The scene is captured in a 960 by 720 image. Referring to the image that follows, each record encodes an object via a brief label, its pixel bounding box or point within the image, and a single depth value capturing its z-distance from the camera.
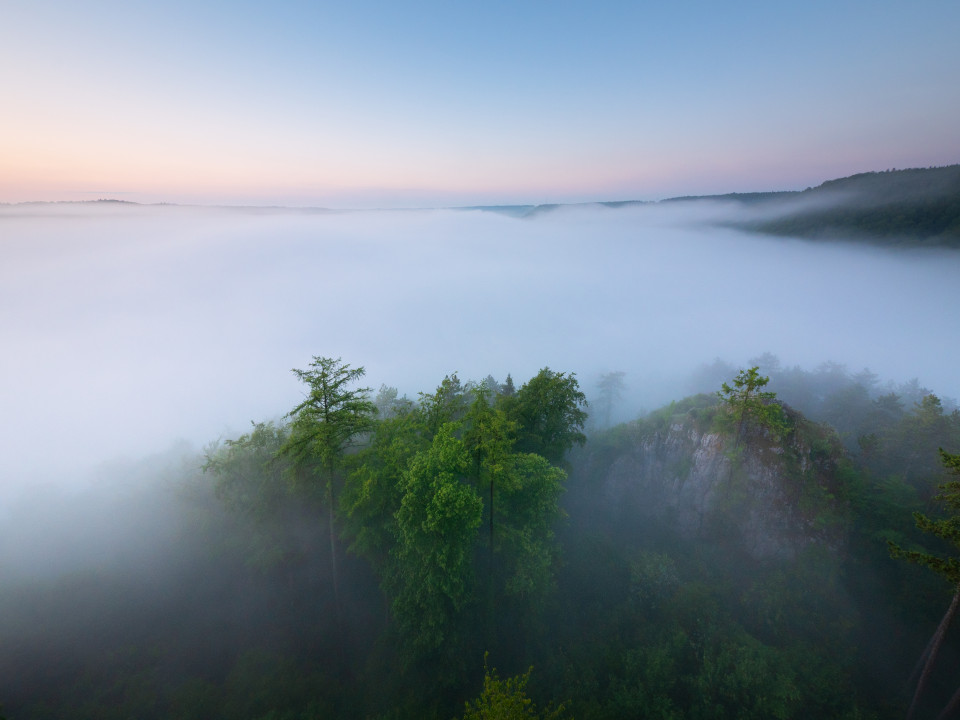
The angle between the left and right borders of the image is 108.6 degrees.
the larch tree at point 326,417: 14.29
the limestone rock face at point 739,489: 22.23
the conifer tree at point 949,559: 11.49
